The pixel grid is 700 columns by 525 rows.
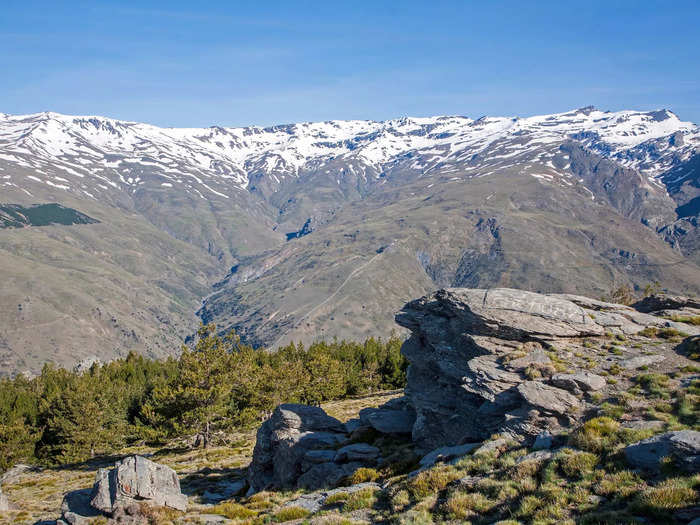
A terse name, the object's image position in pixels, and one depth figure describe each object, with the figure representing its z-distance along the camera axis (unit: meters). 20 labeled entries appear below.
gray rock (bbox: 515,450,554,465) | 22.45
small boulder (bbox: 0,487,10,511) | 37.51
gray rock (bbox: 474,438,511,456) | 25.37
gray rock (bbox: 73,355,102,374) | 154.07
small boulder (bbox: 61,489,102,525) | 27.09
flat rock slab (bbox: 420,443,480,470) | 27.30
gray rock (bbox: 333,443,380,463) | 33.75
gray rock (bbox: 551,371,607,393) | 28.34
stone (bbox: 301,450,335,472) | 34.63
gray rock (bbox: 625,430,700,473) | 18.53
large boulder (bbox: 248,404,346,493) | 35.81
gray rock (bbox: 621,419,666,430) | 22.80
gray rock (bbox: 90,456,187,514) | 28.12
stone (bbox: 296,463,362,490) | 31.23
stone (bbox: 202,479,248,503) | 37.62
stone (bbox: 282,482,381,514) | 26.00
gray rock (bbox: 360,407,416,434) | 39.25
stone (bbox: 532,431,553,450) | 24.06
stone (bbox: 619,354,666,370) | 30.53
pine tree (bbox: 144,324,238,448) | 59.62
